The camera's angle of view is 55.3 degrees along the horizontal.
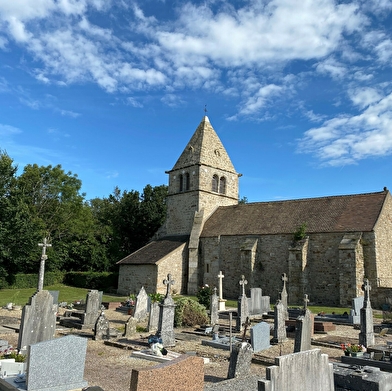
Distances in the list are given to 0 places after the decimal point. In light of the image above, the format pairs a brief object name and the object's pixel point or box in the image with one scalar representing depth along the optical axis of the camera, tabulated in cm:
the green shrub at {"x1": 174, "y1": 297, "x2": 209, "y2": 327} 1453
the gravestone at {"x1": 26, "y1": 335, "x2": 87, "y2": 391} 579
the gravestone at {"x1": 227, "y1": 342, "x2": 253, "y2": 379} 733
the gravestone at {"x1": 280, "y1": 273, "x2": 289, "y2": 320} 1774
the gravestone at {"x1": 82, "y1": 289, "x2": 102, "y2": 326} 1435
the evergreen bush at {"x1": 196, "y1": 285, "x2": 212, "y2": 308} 1816
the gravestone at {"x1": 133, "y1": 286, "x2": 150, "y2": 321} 1716
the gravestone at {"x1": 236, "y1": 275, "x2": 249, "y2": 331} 1391
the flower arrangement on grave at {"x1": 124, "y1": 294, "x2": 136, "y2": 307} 1992
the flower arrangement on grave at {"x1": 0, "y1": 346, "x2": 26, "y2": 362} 774
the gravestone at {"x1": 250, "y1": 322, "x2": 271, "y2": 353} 1023
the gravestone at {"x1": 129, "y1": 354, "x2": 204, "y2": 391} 475
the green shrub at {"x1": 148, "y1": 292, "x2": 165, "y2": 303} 1785
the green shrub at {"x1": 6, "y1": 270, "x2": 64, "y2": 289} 3194
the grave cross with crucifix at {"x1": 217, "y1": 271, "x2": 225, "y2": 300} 2021
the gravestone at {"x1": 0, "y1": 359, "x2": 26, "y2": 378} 659
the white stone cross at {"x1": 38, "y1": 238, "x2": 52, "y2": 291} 956
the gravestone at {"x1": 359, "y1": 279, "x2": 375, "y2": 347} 1088
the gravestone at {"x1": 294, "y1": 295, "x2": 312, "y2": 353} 889
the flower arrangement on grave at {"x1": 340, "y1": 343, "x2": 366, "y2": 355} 895
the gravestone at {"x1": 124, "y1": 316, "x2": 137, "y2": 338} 1245
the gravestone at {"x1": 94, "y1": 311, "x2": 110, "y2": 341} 1175
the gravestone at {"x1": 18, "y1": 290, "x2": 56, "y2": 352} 874
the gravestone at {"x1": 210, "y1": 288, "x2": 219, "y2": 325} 1516
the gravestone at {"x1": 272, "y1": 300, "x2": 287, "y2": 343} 1156
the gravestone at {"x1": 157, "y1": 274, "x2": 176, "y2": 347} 1105
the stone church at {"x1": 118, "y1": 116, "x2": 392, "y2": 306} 2231
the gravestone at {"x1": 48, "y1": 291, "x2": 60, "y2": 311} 1829
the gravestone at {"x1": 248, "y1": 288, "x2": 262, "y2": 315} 1762
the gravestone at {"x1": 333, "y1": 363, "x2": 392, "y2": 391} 572
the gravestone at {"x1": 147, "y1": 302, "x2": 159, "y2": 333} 1368
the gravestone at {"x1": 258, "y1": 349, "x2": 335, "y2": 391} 435
